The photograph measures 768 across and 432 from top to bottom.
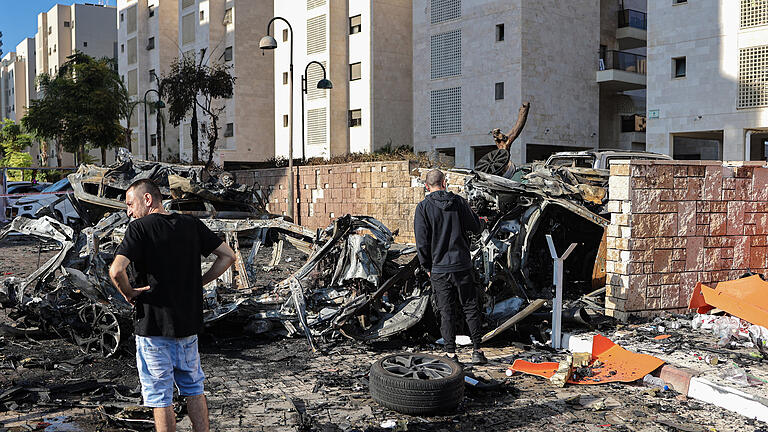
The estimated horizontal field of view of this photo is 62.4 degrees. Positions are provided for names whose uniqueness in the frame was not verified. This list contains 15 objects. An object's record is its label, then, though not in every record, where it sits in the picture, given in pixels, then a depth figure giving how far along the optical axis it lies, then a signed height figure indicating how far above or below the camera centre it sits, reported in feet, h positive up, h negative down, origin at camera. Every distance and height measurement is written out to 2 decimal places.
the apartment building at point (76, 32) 272.92 +68.70
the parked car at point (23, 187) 83.89 +0.14
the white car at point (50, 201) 64.69 -1.50
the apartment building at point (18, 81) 334.03 +60.26
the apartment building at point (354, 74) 127.65 +23.33
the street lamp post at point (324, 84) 80.22 +13.03
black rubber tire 16.35 -5.41
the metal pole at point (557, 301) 22.47 -4.16
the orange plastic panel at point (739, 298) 23.26 -4.40
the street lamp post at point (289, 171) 69.73 +1.85
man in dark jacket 20.92 -2.30
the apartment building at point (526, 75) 104.12 +19.15
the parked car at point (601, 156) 43.21 +2.00
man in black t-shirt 12.53 -2.25
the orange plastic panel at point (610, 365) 19.42 -5.74
